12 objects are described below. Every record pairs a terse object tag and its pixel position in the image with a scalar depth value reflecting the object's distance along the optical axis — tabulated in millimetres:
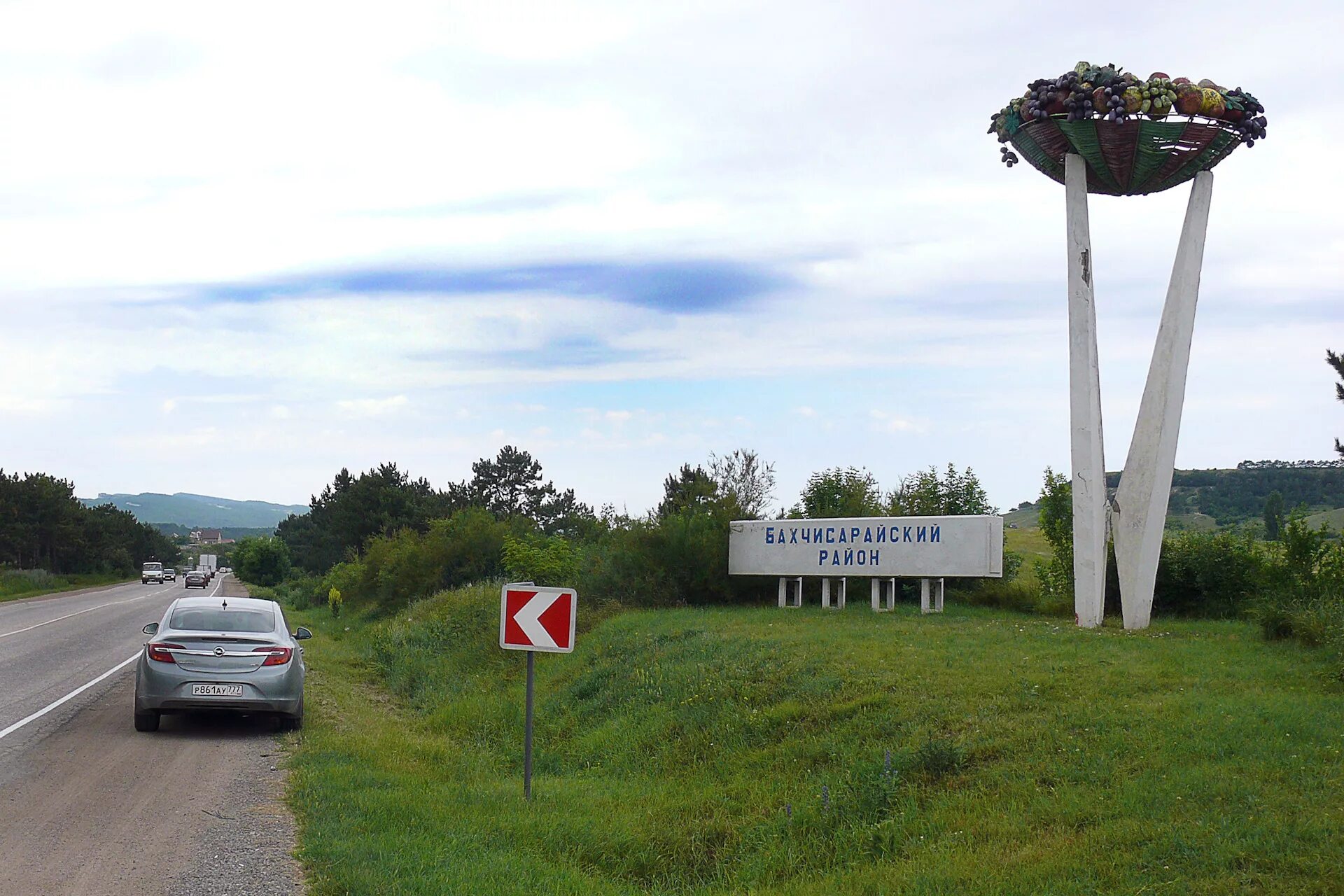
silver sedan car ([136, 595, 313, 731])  12797
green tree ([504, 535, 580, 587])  29844
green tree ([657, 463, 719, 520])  26312
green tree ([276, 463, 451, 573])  73812
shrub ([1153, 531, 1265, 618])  19516
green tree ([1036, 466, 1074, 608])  23891
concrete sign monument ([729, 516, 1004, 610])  19828
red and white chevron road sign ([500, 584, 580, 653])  10078
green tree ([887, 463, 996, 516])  31234
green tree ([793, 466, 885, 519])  28016
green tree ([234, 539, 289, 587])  98125
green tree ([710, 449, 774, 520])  51906
